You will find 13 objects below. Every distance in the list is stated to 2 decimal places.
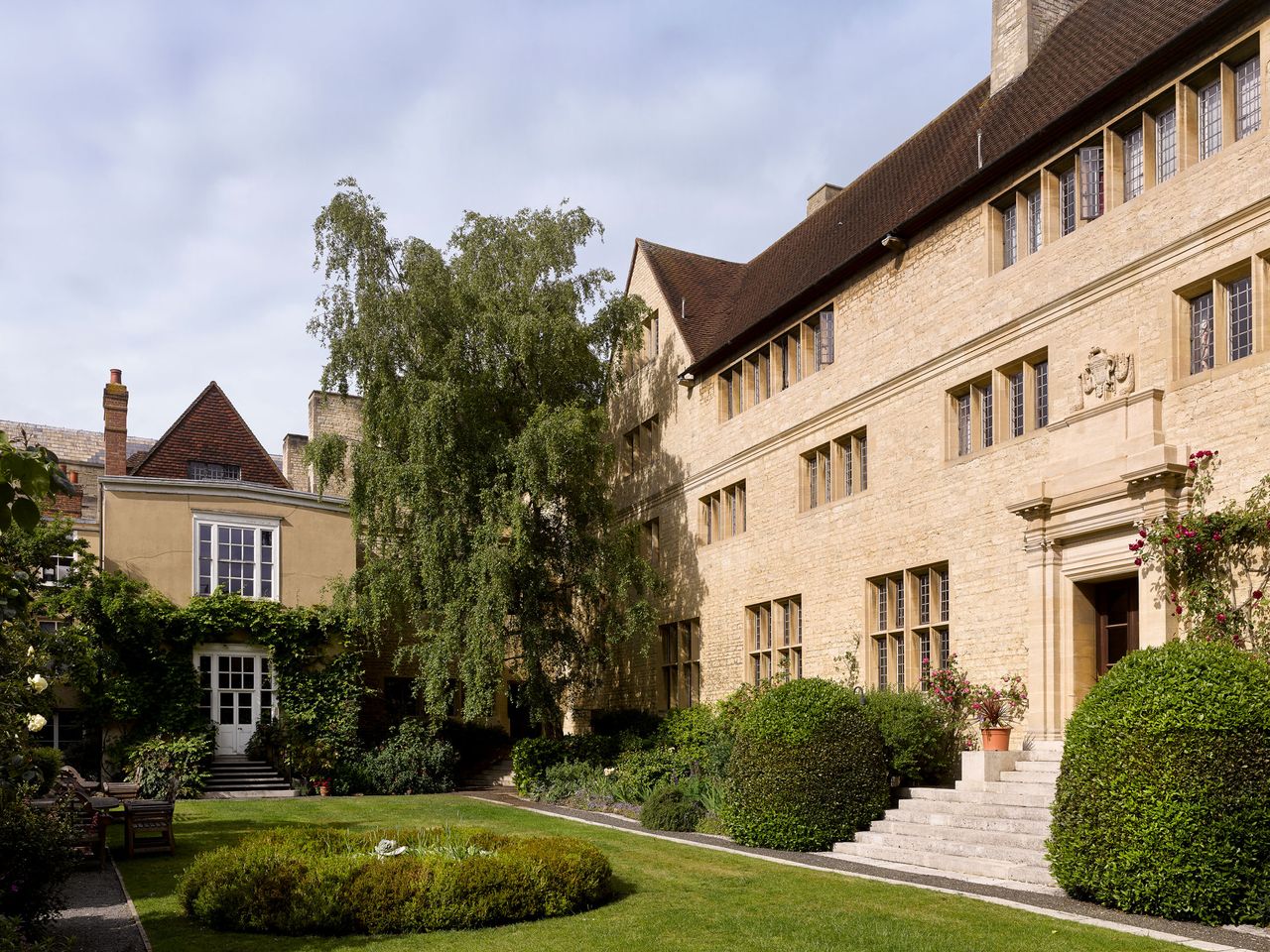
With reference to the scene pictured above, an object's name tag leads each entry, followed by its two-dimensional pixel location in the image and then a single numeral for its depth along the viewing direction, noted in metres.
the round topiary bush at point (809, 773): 14.56
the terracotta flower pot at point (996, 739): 14.73
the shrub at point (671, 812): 17.05
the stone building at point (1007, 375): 13.10
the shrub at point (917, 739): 15.52
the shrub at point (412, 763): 24.67
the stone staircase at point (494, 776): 27.53
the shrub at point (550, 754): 23.84
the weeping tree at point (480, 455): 22.69
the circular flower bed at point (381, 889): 9.80
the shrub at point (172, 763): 22.72
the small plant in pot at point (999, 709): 14.78
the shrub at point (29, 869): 8.70
